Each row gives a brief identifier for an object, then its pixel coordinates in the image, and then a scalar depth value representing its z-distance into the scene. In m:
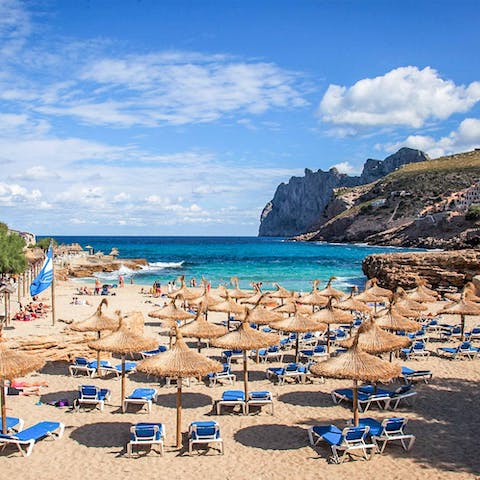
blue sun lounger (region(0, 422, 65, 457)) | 9.55
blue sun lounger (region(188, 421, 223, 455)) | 9.77
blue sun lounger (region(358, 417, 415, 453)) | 9.89
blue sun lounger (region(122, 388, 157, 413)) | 11.98
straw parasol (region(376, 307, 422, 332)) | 16.09
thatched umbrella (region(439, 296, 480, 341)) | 19.22
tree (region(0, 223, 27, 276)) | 24.06
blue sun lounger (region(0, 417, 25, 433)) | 10.18
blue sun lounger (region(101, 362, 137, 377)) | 14.54
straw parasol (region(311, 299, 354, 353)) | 16.78
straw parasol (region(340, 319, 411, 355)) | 11.99
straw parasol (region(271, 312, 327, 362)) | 15.11
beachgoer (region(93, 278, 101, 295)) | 35.47
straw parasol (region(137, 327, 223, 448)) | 9.72
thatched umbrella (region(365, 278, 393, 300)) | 24.49
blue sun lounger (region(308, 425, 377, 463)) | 9.49
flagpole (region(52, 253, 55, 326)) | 19.06
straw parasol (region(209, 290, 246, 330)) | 19.61
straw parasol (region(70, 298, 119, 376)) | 14.40
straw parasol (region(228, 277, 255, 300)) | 24.90
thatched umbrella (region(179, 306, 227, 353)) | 14.68
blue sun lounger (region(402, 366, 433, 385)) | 14.42
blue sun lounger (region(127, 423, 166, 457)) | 9.61
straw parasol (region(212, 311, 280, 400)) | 12.03
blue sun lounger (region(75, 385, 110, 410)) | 12.05
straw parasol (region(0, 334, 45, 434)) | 9.55
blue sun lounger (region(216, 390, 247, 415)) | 11.94
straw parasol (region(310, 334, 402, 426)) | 9.81
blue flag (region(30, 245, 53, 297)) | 18.97
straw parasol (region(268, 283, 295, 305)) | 25.50
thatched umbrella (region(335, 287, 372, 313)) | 19.67
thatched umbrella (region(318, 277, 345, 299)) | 23.77
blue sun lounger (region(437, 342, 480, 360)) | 17.41
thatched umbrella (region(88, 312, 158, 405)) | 11.57
